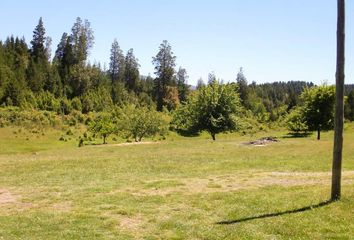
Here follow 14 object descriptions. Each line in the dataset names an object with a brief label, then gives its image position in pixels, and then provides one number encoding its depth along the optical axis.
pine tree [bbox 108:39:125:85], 139.88
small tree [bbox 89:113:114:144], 66.62
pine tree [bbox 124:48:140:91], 137.50
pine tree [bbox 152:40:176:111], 123.44
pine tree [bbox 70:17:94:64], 112.12
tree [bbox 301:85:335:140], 57.16
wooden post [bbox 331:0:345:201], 15.38
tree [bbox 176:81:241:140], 58.19
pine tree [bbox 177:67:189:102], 131.75
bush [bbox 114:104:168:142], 68.62
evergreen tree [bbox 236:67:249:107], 141.80
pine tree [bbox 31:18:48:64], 116.09
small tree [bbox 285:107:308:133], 63.62
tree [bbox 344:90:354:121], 120.99
